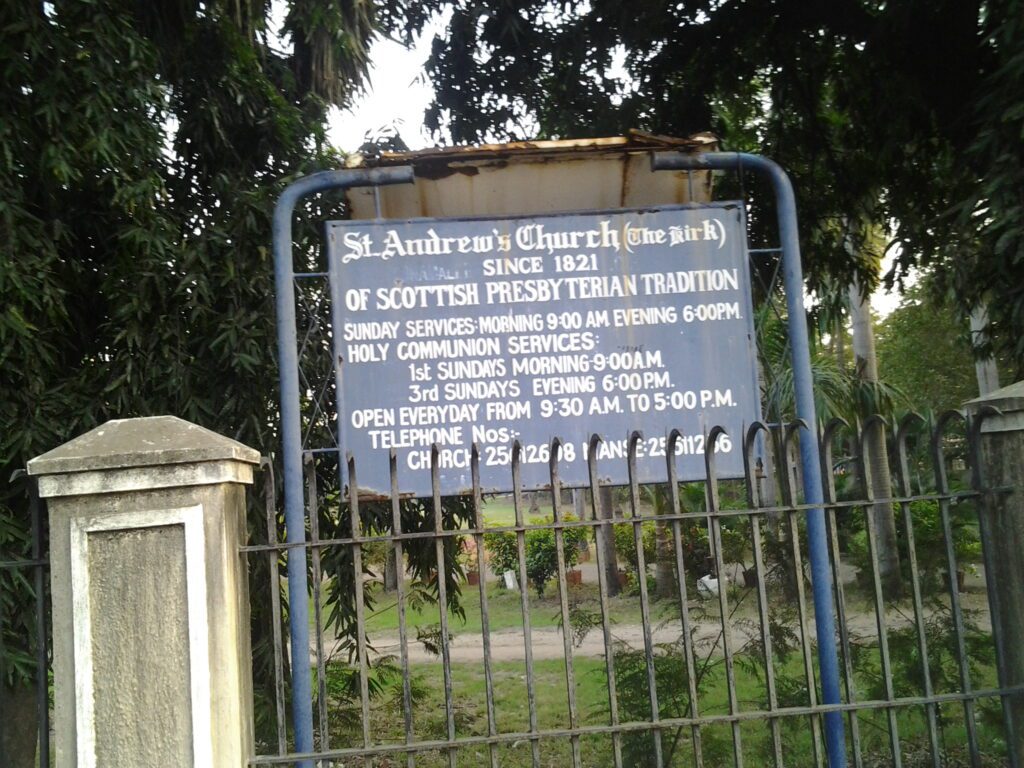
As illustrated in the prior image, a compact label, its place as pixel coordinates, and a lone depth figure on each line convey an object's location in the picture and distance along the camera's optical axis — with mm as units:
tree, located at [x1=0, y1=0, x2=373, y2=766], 5250
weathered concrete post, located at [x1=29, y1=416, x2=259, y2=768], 3312
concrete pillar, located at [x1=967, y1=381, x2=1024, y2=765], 3725
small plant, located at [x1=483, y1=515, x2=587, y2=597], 15789
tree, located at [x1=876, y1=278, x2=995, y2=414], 24234
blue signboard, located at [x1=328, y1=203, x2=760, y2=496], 4320
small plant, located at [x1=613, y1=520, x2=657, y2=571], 10047
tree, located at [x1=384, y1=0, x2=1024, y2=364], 7309
